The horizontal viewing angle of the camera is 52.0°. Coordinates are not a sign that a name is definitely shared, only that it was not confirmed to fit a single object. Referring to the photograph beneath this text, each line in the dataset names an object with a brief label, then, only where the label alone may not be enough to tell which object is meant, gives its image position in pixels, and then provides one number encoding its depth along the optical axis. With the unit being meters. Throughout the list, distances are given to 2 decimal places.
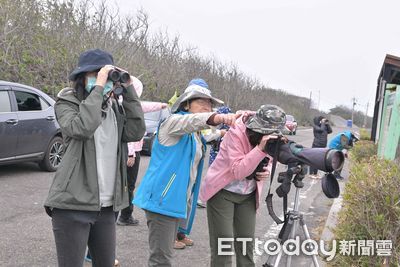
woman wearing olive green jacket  2.20
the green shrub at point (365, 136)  21.86
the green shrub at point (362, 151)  10.28
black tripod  2.50
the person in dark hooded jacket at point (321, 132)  10.98
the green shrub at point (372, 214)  3.25
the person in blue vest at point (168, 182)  2.71
